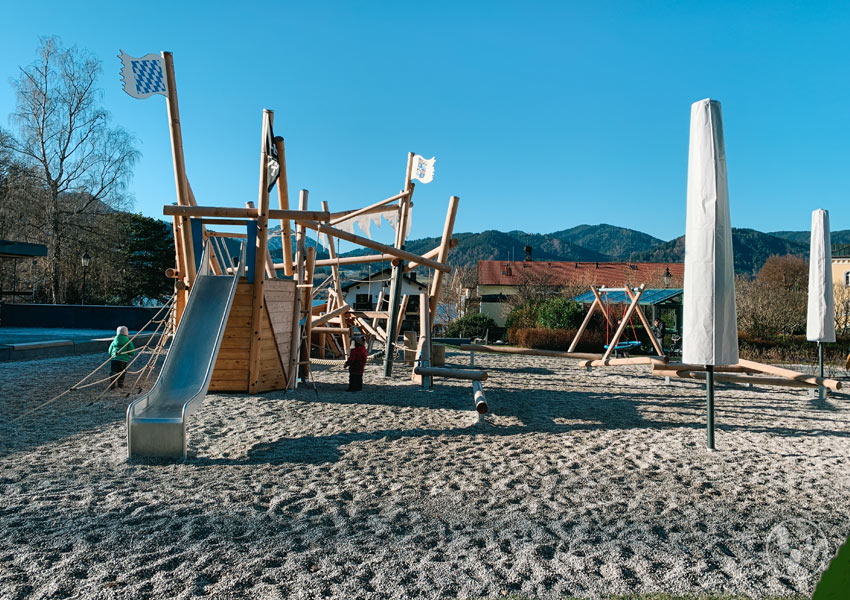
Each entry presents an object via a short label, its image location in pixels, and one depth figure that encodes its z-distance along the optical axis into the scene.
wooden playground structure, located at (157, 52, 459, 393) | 9.38
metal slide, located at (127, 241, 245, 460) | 5.84
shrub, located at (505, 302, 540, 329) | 25.00
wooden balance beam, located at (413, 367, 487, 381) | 8.93
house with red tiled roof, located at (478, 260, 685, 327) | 44.81
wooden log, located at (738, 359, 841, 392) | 9.16
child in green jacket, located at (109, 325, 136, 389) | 10.03
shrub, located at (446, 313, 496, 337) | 29.44
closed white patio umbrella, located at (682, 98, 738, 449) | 6.42
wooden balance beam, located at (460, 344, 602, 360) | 13.84
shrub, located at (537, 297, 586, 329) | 23.28
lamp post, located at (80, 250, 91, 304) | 28.50
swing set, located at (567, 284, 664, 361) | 14.07
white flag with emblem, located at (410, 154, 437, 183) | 13.27
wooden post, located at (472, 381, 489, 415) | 7.62
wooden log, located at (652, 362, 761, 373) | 10.02
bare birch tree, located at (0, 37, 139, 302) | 29.98
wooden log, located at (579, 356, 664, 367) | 10.80
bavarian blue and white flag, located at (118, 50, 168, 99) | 9.12
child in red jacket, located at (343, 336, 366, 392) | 10.46
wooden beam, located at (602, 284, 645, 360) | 14.07
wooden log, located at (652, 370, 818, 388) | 9.32
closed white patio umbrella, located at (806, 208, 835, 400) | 10.12
